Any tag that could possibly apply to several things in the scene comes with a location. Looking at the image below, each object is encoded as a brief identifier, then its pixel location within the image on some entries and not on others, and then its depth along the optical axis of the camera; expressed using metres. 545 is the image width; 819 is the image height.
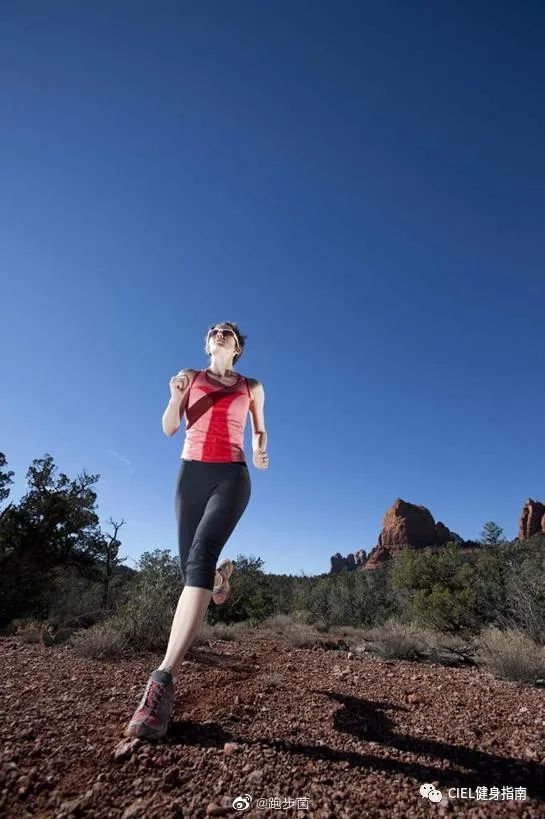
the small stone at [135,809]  1.42
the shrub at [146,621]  4.92
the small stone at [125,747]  1.80
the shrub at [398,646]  5.87
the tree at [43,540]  16.09
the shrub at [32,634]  5.36
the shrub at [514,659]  4.23
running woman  2.21
